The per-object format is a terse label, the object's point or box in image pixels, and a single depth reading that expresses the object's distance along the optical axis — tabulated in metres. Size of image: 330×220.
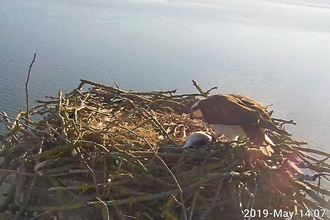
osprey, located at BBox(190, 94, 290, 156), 3.41
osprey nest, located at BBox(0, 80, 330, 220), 2.93
